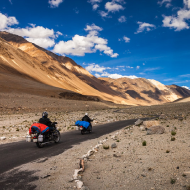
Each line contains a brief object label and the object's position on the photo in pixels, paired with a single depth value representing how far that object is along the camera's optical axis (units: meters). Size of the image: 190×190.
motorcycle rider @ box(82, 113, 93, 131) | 14.82
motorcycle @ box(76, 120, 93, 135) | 14.20
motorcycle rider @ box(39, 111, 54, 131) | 9.84
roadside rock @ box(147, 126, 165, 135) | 11.34
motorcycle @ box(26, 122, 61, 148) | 9.09
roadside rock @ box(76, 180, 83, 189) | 4.67
